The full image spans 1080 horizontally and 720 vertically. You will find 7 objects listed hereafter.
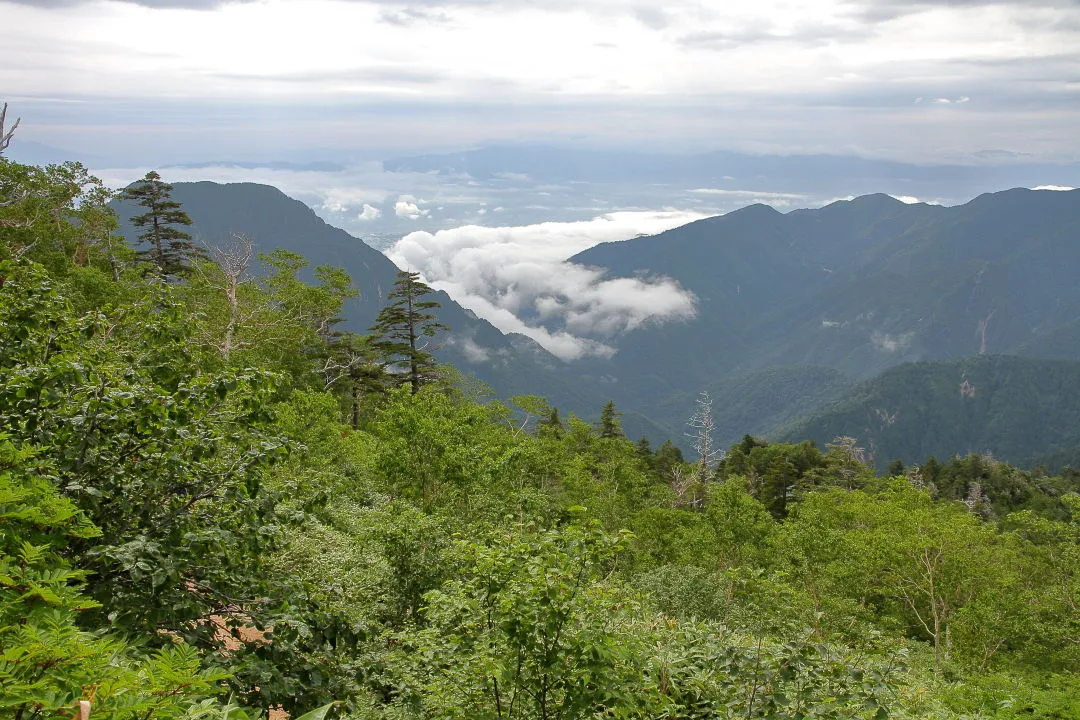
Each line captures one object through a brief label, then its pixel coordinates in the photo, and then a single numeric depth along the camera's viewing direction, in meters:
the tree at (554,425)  46.04
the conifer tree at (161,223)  45.06
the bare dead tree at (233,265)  29.97
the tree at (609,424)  60.72
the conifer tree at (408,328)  42.31
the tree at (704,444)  62.41
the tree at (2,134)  25.44
